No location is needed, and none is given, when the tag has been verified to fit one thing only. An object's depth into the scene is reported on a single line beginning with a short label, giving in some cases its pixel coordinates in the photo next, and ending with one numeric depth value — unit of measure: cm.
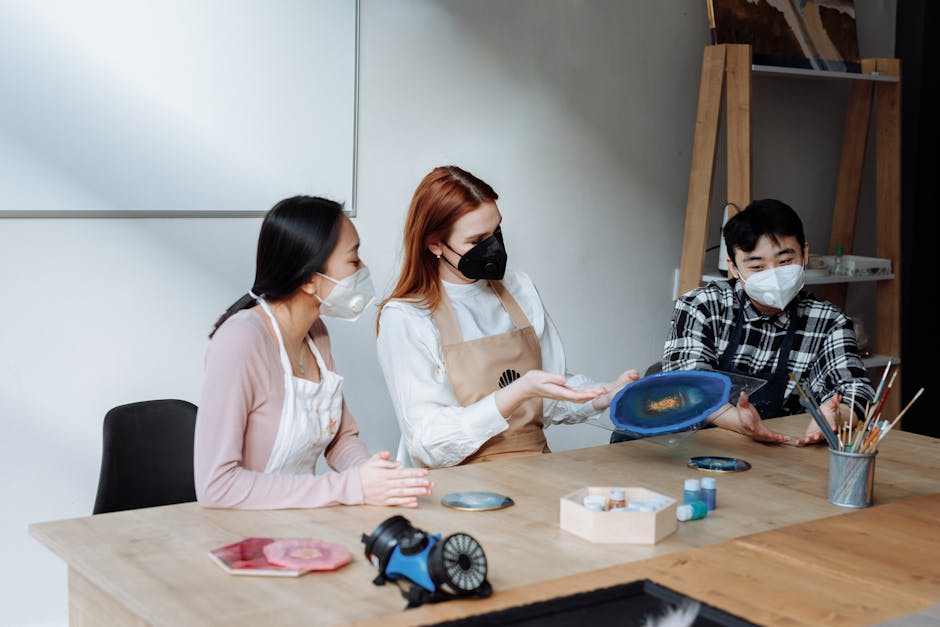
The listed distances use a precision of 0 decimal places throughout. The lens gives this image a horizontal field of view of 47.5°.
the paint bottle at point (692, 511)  188
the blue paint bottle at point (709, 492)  196
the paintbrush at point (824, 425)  202
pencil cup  201
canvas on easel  401
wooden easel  392
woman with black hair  192
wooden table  146
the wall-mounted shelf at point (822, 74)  404
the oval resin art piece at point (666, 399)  224
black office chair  241
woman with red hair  249
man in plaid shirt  279
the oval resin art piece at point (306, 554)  157
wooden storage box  174
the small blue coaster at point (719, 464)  226
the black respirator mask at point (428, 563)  146
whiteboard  272
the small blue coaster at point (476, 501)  191
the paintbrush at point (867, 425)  202
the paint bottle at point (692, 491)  195
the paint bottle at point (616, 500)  183
